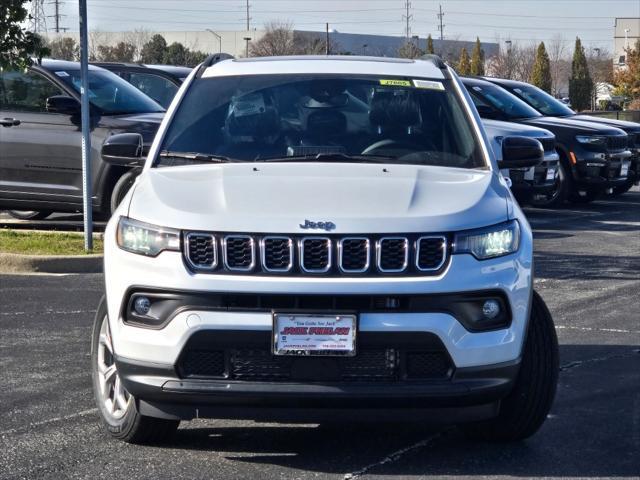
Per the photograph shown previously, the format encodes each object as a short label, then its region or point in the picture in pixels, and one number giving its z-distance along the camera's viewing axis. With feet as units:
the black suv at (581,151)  59.57
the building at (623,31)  423.15
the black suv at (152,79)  61.05
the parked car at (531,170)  53.47
